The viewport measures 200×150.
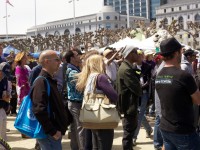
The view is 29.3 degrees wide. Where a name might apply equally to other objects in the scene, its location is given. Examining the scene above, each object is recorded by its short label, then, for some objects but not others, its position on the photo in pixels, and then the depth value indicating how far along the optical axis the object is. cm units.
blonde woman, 509
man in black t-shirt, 368
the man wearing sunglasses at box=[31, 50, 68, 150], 402
